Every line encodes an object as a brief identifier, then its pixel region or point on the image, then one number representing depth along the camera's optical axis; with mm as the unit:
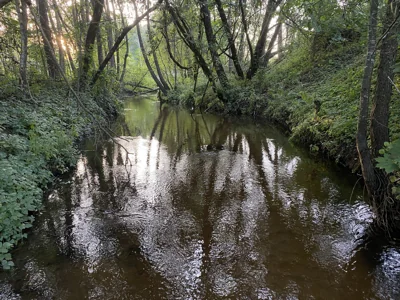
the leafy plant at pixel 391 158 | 3043
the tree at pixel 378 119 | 3754
